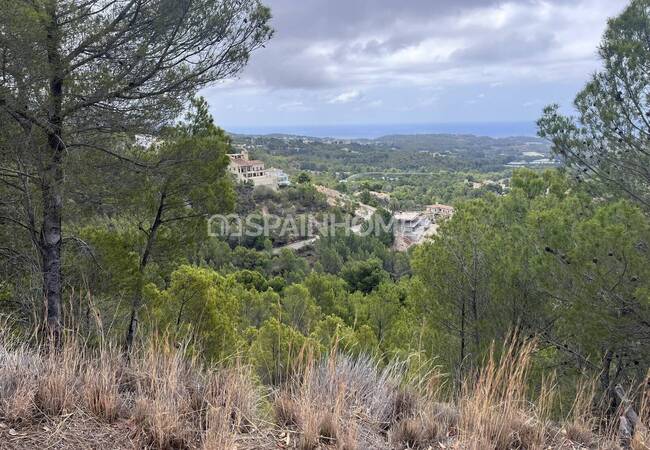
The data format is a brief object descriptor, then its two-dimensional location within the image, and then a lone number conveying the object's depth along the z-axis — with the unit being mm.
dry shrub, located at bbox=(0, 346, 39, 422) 1960
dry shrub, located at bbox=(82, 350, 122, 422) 2057
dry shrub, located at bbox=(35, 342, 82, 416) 2039
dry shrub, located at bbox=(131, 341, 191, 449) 1884
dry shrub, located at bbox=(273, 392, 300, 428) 2143
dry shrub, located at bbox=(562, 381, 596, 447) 2215
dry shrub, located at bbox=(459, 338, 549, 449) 1938
